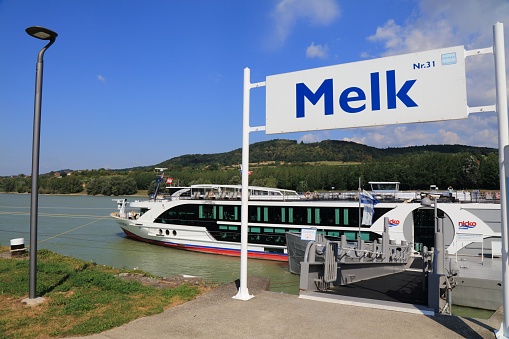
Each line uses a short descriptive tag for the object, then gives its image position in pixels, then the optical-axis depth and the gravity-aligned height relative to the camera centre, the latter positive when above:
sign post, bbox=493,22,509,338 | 4.27 +0.61
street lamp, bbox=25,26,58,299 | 5.82 +0.67
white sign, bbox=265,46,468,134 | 5.11 +1.38
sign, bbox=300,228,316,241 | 9.03 -1.13
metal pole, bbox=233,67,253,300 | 6.26 +0.28
